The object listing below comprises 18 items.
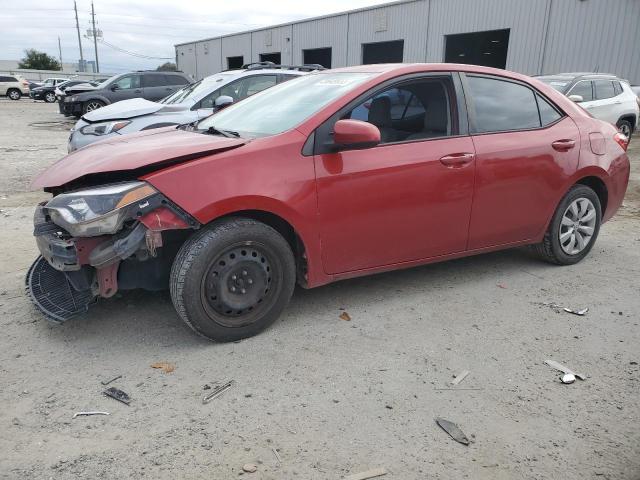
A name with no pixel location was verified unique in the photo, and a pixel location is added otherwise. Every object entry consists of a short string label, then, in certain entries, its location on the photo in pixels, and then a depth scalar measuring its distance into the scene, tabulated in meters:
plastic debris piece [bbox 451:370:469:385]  3.04
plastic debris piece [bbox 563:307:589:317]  3.98
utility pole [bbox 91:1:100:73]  77.62
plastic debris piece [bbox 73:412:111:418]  2.67
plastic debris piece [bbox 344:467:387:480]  2.29
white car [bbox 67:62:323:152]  7.50
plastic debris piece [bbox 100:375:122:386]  2.95
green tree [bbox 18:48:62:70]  73.19
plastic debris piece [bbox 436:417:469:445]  2.56
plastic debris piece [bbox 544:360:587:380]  3.13
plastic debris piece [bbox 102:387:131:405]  2.80
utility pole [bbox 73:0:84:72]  80.12
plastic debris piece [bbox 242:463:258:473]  2.32
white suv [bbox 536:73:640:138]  11.70
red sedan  3.13
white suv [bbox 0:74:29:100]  37.16
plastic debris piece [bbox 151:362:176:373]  3.10
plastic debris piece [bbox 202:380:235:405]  2.82
